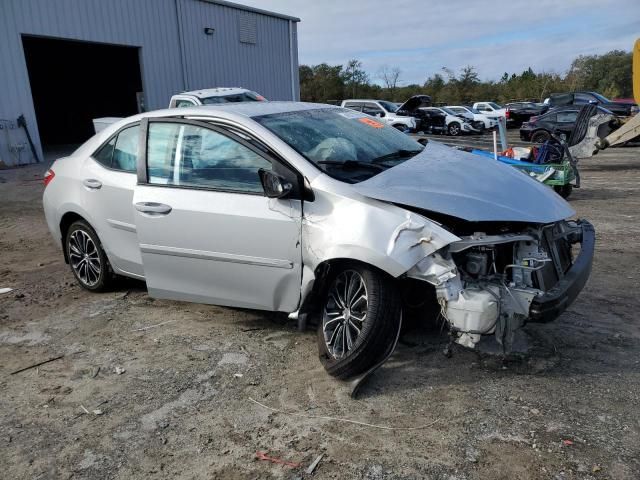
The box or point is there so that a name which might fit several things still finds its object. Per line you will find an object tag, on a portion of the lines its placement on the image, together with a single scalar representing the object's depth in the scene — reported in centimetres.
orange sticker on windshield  451
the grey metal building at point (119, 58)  1484
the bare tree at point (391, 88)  5069
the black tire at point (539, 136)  1784
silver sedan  310
